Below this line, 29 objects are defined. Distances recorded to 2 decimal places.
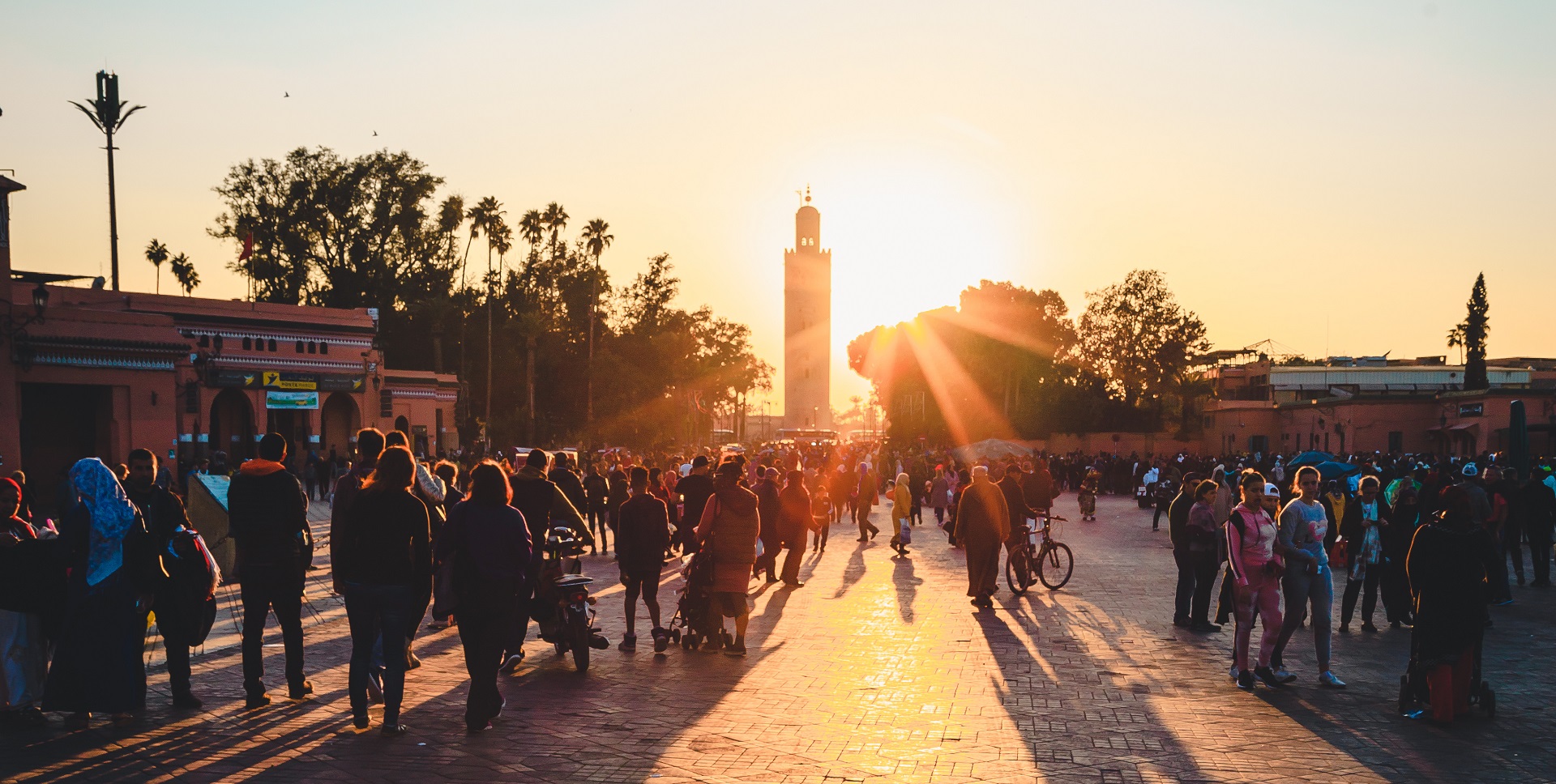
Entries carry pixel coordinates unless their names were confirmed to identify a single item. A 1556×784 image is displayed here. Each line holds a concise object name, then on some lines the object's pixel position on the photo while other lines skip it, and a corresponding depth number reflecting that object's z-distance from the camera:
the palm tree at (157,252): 71.44
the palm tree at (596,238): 73.12
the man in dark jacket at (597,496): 21.61
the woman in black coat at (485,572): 7.52
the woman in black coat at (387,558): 7.34
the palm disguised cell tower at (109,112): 46.50
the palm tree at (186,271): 69.19
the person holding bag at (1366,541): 12.59
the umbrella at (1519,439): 22.98
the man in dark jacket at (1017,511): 16.06
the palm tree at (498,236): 69.25
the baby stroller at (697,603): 11.11
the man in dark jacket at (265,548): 8.02
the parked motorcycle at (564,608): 9.78
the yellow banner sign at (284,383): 44.88
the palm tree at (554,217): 71.69
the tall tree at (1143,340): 70.38
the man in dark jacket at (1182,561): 12.69
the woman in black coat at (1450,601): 8.13
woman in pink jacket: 9.47
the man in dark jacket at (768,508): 13.98
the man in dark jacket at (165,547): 8.11
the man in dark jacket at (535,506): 9.70
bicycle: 15.65
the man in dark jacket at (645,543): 10.98
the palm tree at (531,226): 71.44
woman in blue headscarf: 7.59
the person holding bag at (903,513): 21.08
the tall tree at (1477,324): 71.94
